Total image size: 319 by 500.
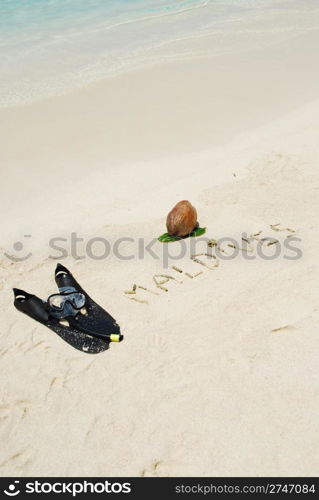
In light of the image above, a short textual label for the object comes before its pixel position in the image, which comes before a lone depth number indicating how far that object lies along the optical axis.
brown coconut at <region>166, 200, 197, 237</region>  5.05
